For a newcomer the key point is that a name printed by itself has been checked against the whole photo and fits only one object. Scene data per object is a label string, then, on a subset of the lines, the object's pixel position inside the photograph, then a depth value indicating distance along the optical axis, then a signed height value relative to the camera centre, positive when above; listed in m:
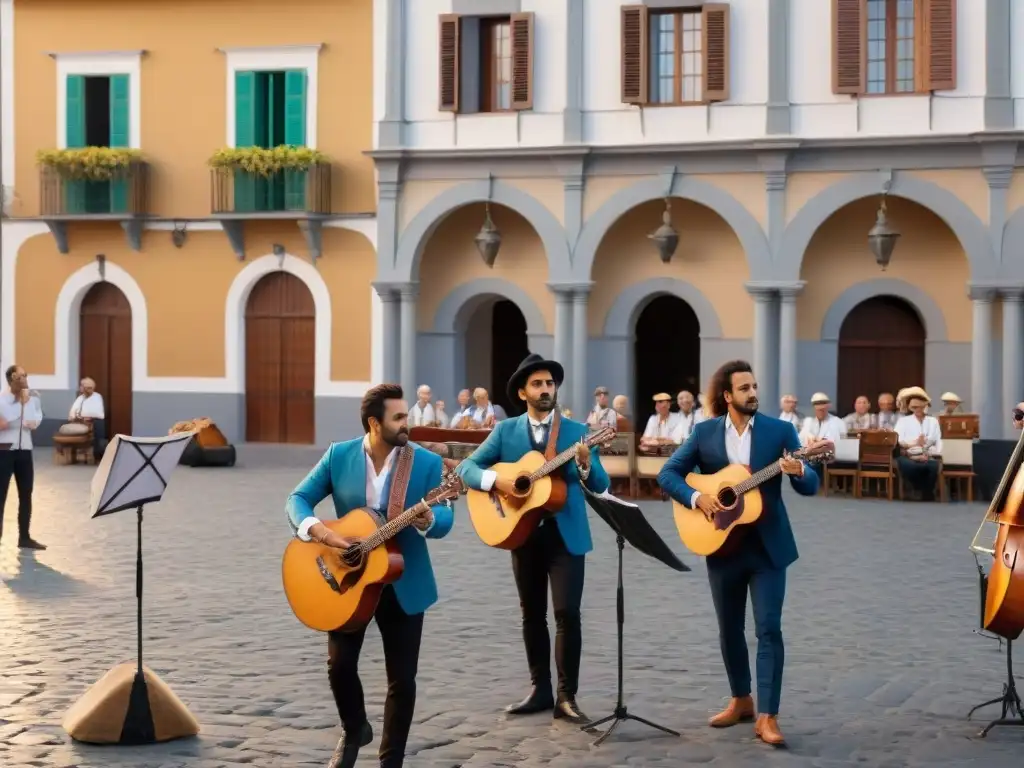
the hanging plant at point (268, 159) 28.97 +3.42
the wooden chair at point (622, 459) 21.57 -1.19
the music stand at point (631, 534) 8.33 -0.82
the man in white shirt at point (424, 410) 25.92 -0.71
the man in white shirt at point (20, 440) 15.74 -0.72
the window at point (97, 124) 30.27 +4.18
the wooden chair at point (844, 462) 22.53 -1.27
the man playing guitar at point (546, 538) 8.97 -0.91
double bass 7.91 -0.89
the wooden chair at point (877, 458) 22.00 -1.19
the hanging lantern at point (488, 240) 28.22 +2.01
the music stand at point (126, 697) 8.40 -1.65
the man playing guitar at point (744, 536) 8.51 -0.86
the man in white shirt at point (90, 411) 27.80 -0.79
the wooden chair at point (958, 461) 22.12 -1.22
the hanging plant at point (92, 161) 29.94 +3.47
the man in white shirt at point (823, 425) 22.62 -0.80
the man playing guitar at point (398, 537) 7.43 -0.73
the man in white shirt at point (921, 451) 22.02 -1.09
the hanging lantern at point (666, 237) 27.22 +2.00
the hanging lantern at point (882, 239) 26.03 +1.90
